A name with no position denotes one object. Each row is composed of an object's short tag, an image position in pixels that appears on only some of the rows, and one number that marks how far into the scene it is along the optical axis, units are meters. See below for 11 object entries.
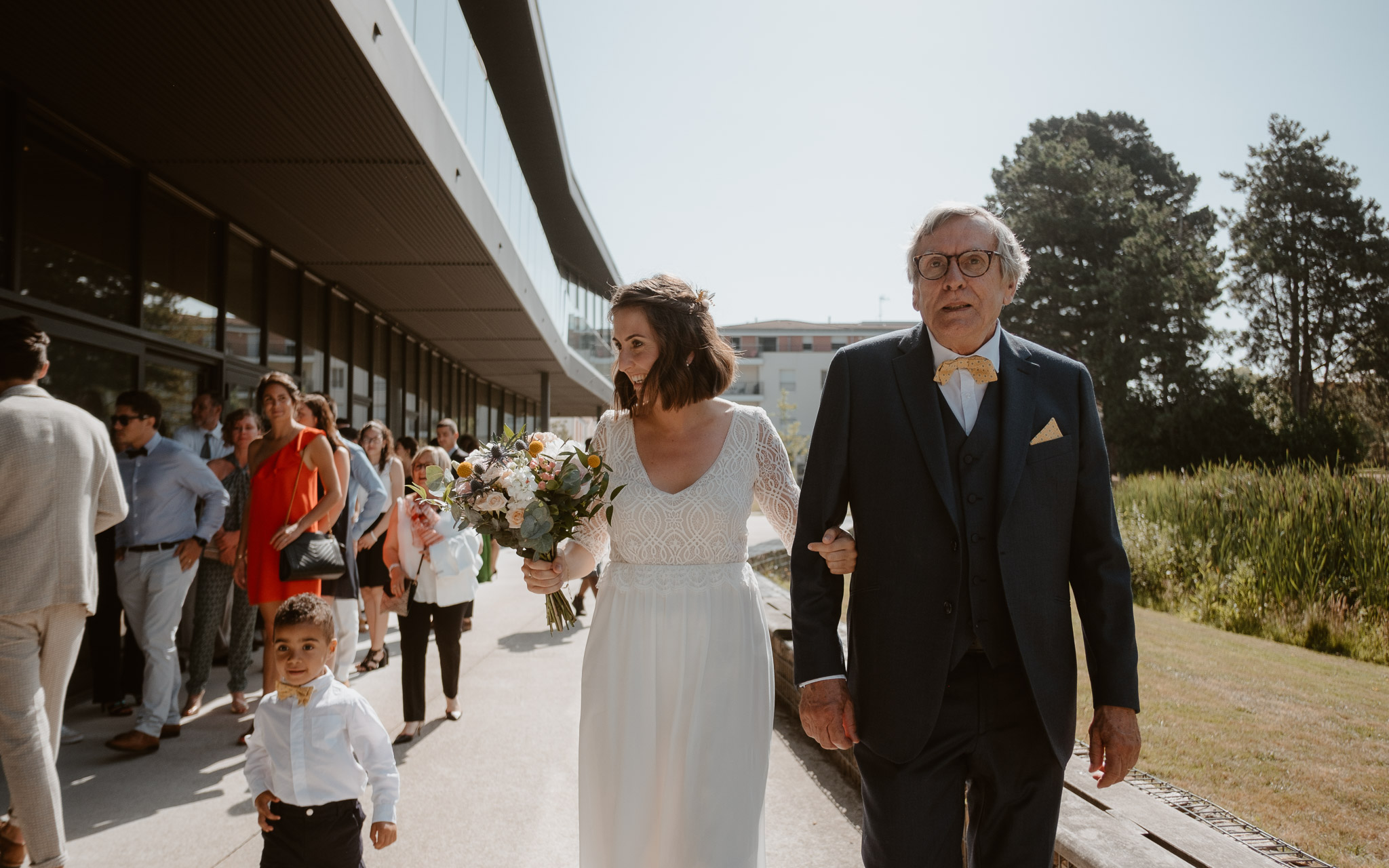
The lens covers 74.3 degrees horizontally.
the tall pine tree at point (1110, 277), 38.28
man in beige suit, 3.70
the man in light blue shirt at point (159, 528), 5.88
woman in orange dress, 5.79
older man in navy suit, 2.36
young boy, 3.05
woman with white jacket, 5.99
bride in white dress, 2.89
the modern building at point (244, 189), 5.78
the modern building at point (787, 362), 79.12
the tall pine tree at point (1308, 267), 38.31
